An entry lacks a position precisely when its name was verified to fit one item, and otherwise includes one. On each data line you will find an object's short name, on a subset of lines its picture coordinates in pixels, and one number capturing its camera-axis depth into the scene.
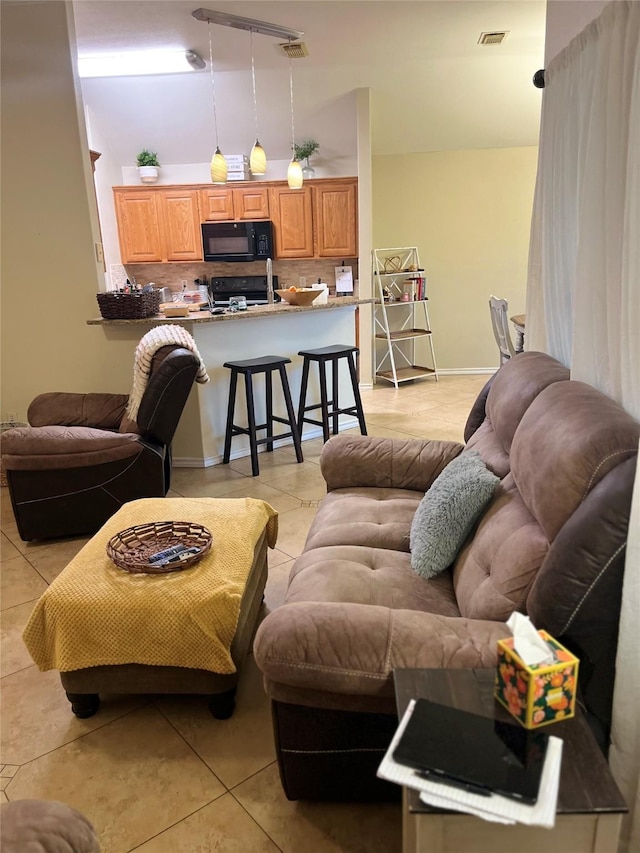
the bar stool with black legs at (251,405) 3.96
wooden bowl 4.45
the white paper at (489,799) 0.92
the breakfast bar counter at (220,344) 4.04
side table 0.97
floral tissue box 1.08
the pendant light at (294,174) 4.84
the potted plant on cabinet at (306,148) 6.30
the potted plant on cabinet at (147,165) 6.60
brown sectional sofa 1.26
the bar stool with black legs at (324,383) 4.34
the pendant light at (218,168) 4.51
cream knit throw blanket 3.19
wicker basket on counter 3.82
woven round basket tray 1.92
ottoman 1.79
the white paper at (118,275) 7.02
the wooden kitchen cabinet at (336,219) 6.49
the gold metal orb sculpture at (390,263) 6.58
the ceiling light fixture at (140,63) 4.92
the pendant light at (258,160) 4.44
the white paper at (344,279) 6.68
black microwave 6.62
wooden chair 4.83
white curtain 1.27
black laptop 0.97
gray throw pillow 1.84
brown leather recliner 3.03
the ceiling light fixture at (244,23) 3.96
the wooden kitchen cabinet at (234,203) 6.66
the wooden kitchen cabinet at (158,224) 6.73
